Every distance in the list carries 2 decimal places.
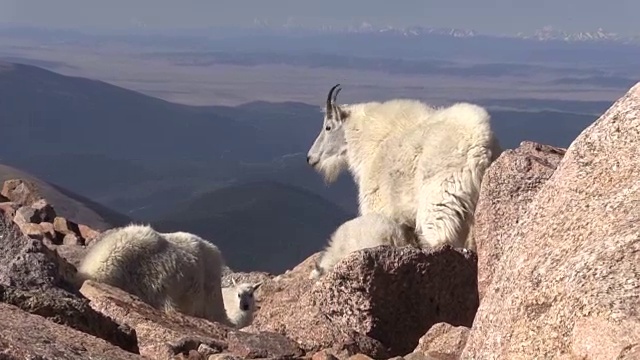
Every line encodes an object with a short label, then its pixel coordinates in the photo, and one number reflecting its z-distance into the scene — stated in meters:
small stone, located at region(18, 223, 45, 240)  27.95
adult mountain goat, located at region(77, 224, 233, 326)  19.72
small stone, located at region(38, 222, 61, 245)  28.08
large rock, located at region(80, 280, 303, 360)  12.31
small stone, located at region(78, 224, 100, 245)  28.76
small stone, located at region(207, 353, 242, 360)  11.23
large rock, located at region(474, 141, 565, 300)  15.22
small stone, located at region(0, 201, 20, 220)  30.82
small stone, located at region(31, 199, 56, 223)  31.26
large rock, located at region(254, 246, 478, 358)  15.03
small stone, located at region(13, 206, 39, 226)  29.99
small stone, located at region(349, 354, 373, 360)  12.67
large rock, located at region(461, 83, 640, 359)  8.48
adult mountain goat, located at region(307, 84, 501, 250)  19.62
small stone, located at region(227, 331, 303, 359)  12.47
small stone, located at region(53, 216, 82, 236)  29.57
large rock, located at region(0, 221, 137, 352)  11.59
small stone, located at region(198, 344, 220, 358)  12.00
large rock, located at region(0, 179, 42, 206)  36.09
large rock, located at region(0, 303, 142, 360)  9.01
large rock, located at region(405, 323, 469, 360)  12.55
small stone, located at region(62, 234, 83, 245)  27.52
